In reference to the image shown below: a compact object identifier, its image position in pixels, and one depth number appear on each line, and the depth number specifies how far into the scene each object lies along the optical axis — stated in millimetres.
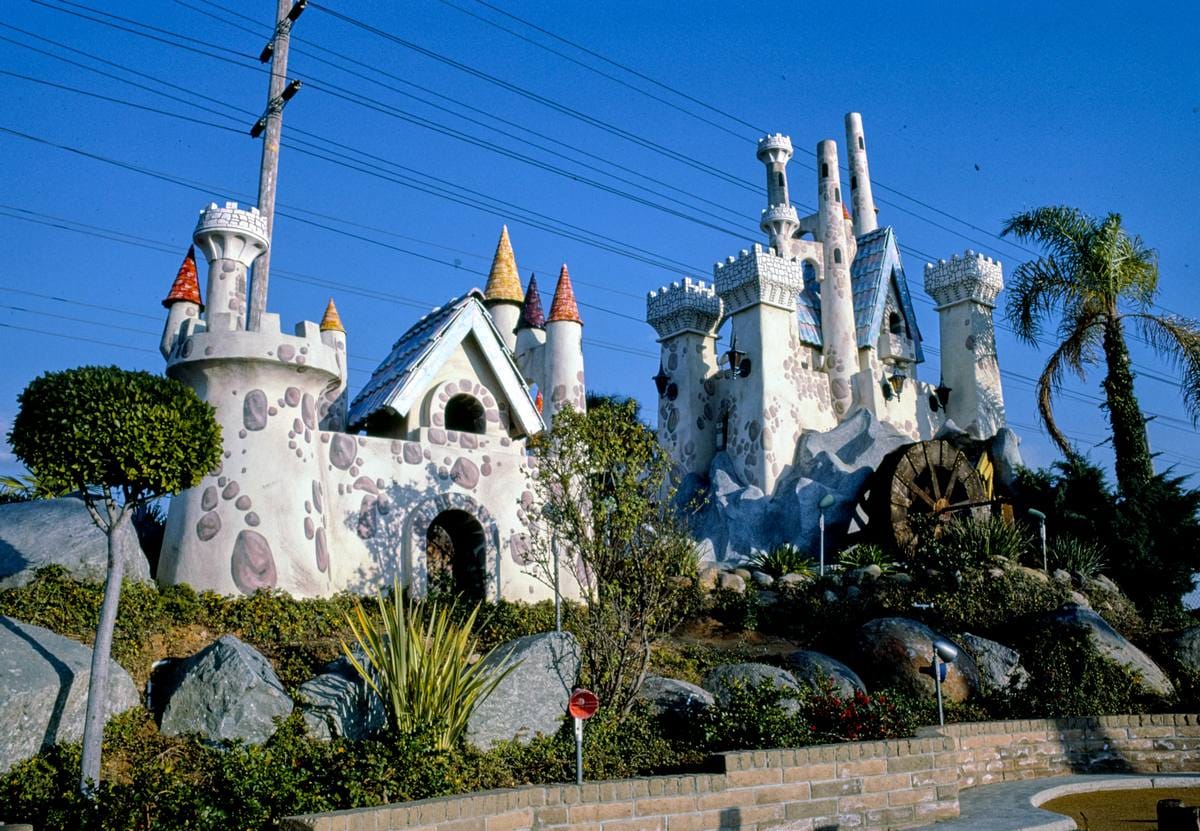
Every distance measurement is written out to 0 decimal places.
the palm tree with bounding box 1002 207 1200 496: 27359
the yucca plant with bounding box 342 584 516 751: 10992
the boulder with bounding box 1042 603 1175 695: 17469
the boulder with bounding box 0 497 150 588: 14312
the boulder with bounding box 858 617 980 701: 16094
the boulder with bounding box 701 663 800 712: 13477
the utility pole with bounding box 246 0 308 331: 18609
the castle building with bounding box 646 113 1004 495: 33312
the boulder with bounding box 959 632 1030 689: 17250
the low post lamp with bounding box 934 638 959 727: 14000
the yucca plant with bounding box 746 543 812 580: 25781
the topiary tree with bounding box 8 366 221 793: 11195
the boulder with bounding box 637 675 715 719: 13039
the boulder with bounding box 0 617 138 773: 10406
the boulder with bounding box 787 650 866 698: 15195
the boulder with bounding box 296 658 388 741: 11859
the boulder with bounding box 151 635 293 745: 11508
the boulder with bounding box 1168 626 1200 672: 18656
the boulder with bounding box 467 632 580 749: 11688
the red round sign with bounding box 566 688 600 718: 9891
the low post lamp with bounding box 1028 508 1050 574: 25281
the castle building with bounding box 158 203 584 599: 16500
